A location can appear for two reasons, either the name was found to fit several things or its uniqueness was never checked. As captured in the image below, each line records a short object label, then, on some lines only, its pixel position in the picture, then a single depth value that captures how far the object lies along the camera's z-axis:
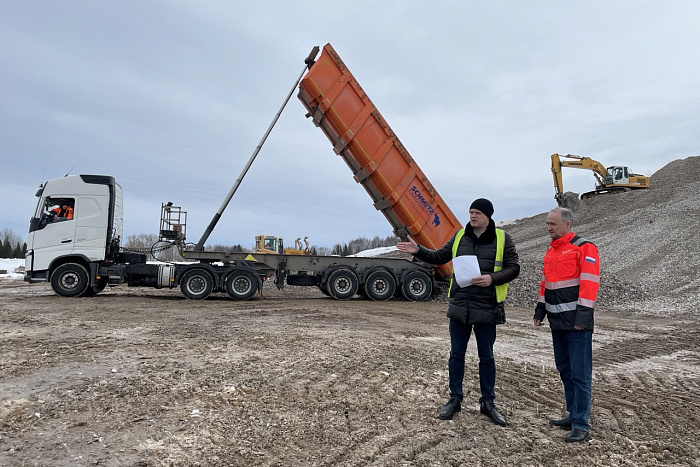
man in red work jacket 3.23
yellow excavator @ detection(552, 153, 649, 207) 28.72
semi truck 10.76
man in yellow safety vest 3.46
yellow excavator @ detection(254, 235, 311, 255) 15.39
